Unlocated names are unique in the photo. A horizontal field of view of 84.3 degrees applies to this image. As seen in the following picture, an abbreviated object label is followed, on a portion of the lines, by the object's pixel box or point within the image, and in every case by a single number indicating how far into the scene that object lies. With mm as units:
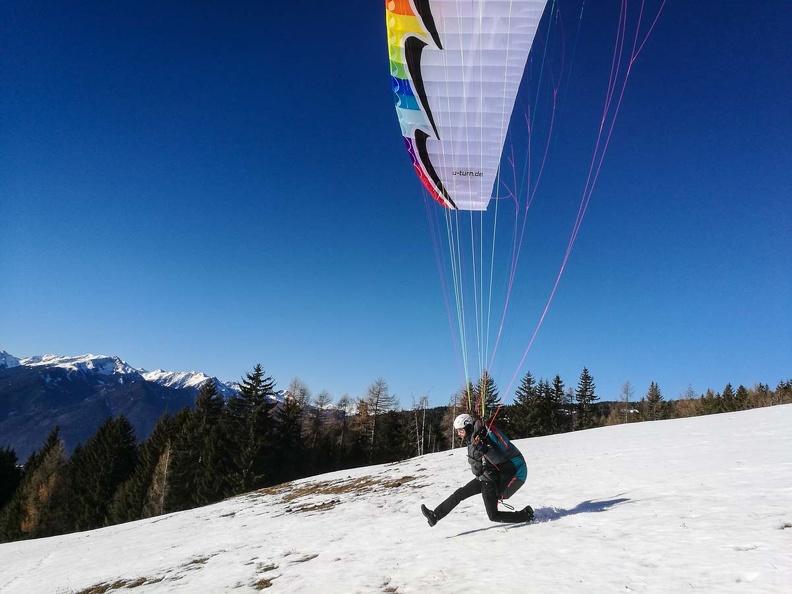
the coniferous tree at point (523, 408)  52062
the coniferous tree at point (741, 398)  57625
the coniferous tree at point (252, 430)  35750
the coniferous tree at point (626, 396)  82375
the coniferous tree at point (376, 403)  55219
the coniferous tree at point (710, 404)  61594
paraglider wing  8008
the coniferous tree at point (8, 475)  46938
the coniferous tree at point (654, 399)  77350
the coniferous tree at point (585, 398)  60997
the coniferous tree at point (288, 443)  39938
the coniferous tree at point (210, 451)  36000
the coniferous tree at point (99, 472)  41188
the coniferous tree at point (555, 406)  53594
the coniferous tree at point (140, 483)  38500
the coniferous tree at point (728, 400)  59094
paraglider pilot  6508
